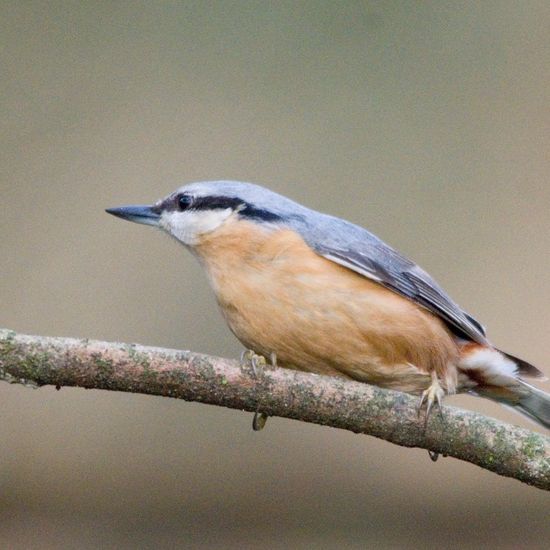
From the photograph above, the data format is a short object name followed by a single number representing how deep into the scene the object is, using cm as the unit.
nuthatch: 607
